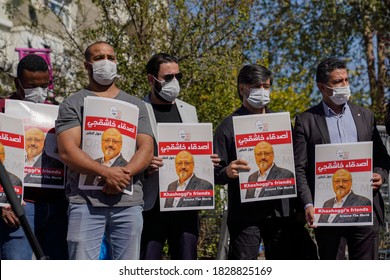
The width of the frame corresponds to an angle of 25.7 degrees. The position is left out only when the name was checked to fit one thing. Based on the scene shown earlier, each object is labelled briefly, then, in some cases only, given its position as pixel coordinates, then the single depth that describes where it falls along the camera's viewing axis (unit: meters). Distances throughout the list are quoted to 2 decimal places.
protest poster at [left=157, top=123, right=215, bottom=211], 6.18
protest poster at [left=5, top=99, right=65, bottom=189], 5.99
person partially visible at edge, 5.92
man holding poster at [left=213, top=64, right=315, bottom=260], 6.23
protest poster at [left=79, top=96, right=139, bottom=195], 5.72
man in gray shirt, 5.66
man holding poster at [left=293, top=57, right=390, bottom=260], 6.18
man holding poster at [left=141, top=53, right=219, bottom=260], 6.28
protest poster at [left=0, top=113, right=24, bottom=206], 5.83
